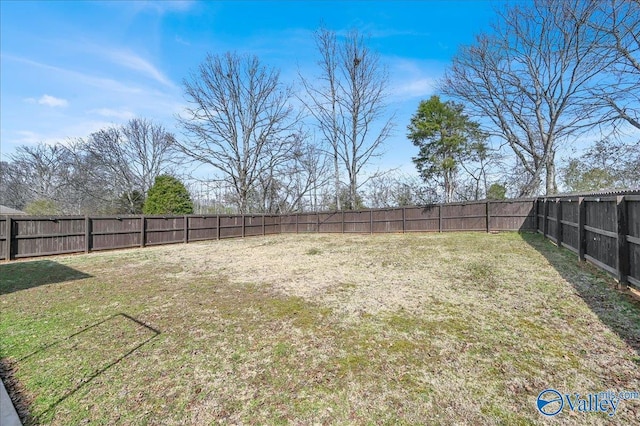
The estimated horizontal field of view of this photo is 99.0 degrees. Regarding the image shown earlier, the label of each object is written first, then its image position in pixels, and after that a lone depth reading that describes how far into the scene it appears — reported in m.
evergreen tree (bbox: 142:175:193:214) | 16.42
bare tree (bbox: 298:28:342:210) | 18.02
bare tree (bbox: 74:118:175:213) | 20.62
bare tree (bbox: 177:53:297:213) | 18.50
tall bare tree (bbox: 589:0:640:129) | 9.44
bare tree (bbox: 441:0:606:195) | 11.86
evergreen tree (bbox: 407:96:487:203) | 18.88
